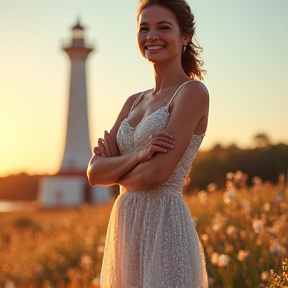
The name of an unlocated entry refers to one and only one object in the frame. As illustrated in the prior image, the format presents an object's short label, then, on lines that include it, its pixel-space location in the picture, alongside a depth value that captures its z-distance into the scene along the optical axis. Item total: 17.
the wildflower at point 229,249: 6.36
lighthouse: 35.56
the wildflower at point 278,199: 6.61
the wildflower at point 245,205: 6.36
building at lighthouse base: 35.84
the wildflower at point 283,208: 6.76
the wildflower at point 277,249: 5.34
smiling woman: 3.30
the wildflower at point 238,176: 6.27
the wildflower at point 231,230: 5.98
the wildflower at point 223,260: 5.57
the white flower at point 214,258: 5.68
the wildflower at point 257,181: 7.44
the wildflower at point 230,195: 5.98
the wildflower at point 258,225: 5.48
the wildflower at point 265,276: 5.26
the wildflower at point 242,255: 5.54
